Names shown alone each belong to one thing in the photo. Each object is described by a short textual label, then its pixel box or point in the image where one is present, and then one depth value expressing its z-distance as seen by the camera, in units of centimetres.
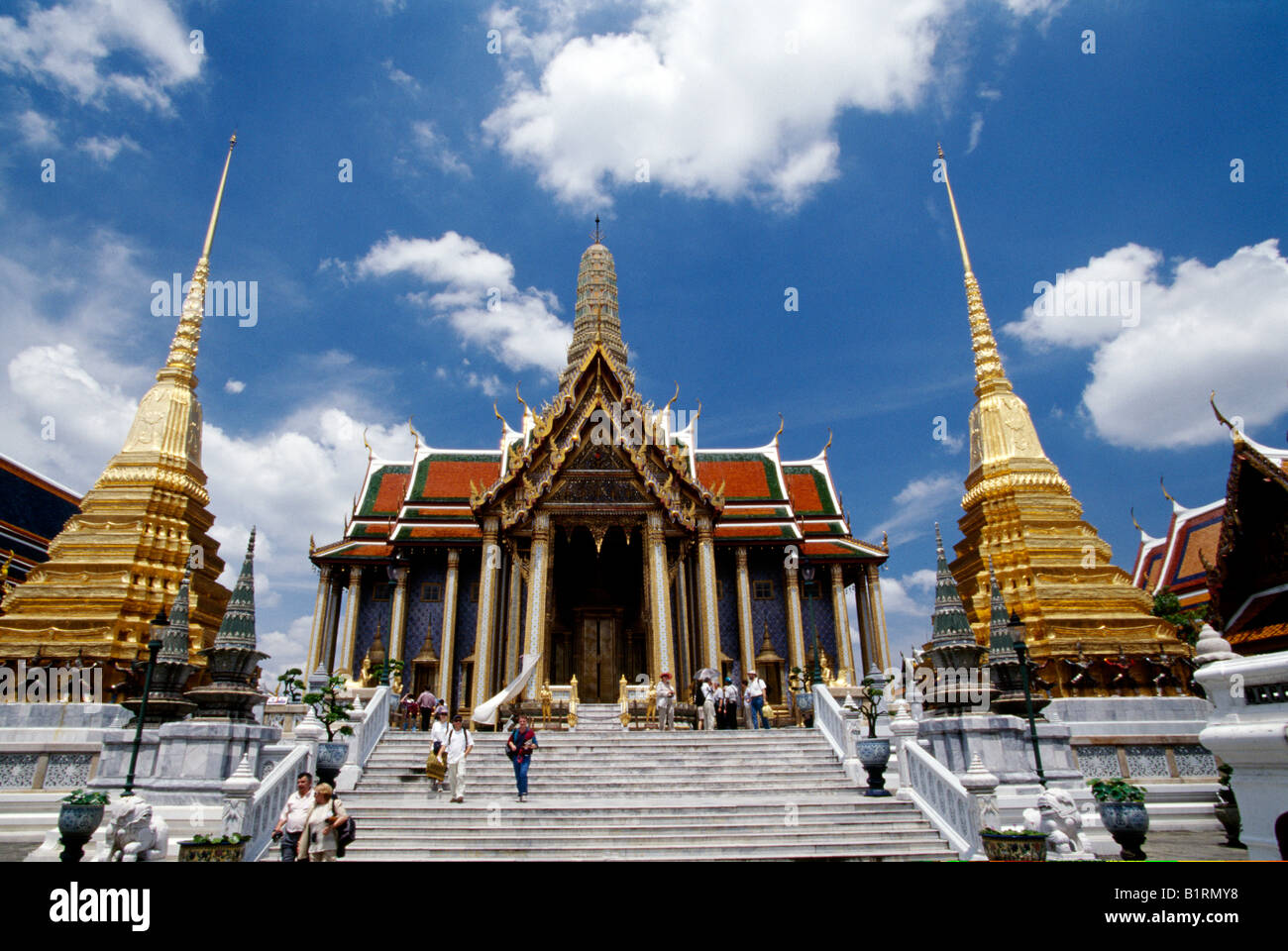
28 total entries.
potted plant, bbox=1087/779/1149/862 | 612
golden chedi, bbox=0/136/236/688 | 1441
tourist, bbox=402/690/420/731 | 1589
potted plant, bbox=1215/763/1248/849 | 998
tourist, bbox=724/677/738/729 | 1513
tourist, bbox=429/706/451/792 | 999
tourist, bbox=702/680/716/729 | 1414
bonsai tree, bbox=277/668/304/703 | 1183
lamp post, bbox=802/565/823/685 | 1565
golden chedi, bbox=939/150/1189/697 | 1487
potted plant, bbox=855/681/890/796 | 920
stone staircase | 782
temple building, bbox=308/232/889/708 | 1741
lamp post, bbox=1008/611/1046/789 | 844
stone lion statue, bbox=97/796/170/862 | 601
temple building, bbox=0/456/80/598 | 2036
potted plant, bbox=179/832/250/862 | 585
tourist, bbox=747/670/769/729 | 1517
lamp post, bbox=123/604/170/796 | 755
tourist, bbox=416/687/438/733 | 1638
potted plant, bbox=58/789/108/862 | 611
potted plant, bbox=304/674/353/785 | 902
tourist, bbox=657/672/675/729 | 1386
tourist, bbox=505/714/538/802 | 951
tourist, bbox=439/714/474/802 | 934
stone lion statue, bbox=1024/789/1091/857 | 629
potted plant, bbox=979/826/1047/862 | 602
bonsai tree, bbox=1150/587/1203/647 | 1795
